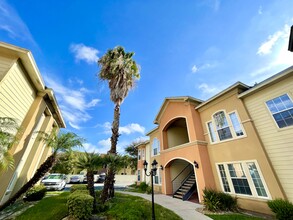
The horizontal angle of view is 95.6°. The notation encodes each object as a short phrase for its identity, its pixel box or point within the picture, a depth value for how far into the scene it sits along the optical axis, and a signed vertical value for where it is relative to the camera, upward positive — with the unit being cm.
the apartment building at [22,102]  687 +435
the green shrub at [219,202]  806 -116
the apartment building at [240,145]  722 +218
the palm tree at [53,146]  740 +202
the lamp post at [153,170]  684 +49
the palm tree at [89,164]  797 +91
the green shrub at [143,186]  1668 -60
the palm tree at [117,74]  1149 +886
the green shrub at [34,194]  991 -85
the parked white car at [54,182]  1614 -7
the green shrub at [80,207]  588 -101
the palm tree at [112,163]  920 +109
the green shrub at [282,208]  585 -113
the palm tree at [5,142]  518 +143
